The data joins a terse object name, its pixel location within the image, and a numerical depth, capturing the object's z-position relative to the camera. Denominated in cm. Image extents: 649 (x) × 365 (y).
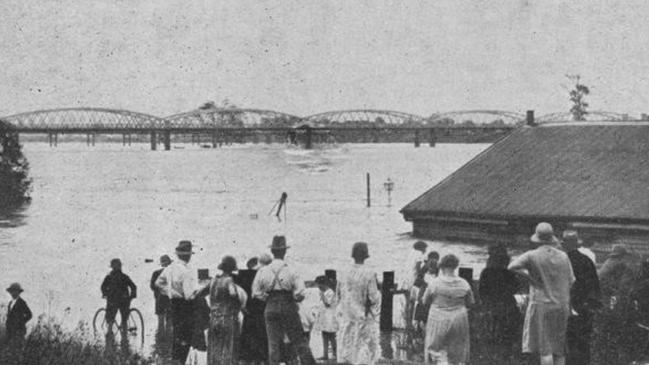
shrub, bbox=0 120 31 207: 5222
